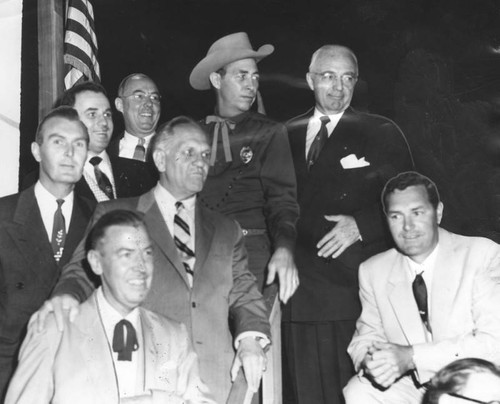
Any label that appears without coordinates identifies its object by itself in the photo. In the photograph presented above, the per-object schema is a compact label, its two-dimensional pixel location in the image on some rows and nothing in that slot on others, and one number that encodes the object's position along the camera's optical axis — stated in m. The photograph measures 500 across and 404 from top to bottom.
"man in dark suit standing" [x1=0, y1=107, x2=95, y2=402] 3.27
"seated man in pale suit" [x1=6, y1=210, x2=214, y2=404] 2.71
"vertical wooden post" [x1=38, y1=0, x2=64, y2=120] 4.77
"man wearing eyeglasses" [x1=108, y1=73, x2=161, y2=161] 4.45
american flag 4.89
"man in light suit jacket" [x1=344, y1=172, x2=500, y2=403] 3.30
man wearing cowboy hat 3.80
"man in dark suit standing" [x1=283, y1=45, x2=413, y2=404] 3.84
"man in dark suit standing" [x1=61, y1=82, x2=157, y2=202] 4.05
